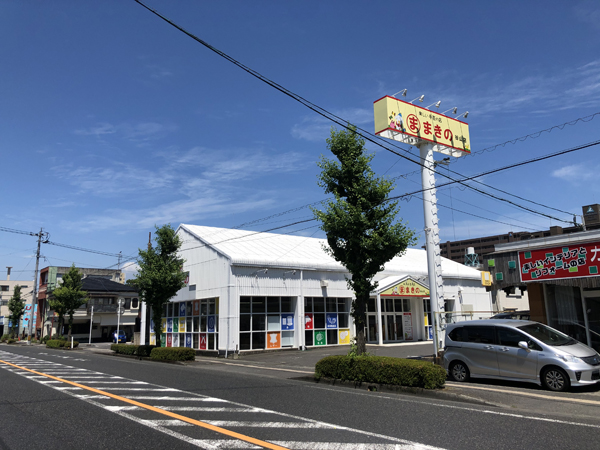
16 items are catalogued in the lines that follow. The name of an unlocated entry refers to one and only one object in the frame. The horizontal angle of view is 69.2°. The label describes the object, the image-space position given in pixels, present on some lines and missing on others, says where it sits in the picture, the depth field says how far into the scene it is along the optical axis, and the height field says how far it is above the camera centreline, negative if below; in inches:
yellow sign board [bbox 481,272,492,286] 776.6 +42.9
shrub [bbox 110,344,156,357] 1013.3 -91.3
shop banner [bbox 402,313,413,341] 1279.5 -61.6
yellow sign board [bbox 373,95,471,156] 906.3 +387.6
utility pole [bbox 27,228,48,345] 1935.3 +181.0
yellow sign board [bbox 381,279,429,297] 1156.5 +40.0
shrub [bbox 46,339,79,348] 1469.6 -103.0
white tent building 1037.8 +22.9
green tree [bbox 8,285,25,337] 2330.2 +38.3
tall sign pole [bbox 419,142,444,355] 796.6 +122.6
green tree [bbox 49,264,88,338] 1566.2 +64.0
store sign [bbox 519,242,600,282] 538.6 +49.7
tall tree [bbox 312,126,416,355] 552.4 +106.0
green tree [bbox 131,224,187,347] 1001.5 +86.3
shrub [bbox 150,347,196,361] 889.5 -88.8
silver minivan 416.2 -53.5
